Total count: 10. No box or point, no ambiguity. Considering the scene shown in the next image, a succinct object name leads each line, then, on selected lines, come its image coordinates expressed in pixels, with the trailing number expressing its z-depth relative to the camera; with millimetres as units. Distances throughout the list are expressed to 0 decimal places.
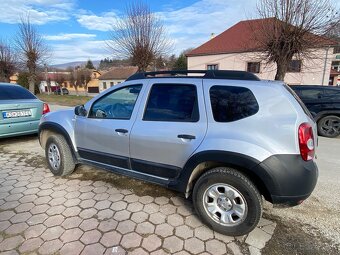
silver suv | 2133
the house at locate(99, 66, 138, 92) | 50494
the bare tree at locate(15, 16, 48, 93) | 19891
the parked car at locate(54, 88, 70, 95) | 49350
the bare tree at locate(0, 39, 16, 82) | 23984
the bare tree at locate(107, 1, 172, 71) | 14712
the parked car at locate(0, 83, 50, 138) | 5074
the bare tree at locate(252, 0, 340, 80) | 9578
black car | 6633
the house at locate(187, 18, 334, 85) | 21250
